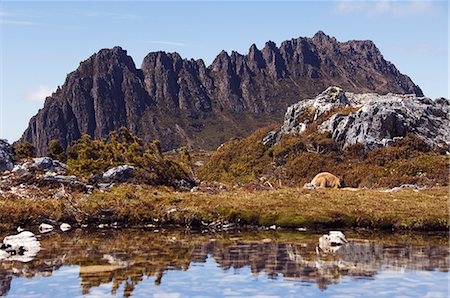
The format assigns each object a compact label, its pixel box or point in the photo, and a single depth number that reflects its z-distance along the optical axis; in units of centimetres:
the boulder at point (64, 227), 3284
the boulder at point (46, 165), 4647
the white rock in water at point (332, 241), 2567
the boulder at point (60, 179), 4261
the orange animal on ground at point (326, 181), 5109
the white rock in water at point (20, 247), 2375
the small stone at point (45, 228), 3201
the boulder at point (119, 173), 4596
